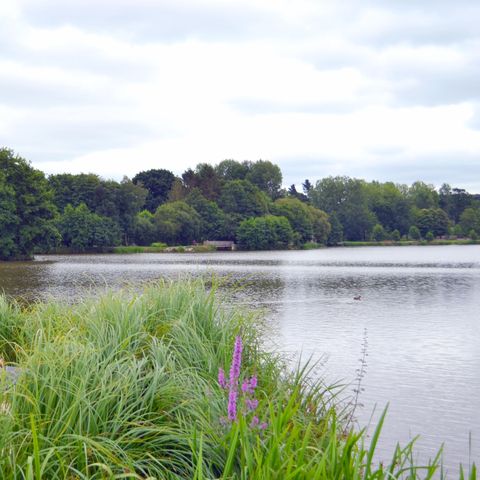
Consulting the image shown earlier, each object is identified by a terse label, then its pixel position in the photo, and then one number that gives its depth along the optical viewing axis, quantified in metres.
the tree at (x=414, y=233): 150.38
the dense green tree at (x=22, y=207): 57.53
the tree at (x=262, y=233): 109.25
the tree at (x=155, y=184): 122.44
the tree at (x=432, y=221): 154.50
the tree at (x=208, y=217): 109.06
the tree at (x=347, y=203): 151.00
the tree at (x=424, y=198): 166.38
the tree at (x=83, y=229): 82.06
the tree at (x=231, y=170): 141.62
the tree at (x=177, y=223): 100.50
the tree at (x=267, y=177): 144.00
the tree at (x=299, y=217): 121.50
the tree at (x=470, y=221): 158.75
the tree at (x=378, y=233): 148.46
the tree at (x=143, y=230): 95.81
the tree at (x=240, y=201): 117.38
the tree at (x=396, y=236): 147.50
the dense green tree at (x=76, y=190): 91.12
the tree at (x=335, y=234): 139.12
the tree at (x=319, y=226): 130.21
